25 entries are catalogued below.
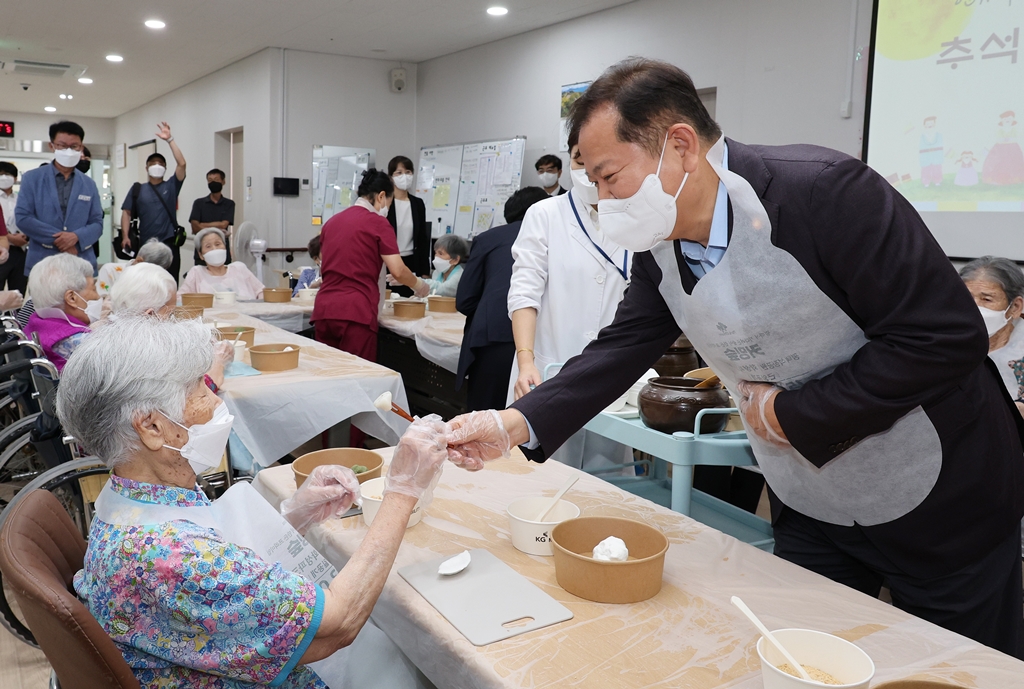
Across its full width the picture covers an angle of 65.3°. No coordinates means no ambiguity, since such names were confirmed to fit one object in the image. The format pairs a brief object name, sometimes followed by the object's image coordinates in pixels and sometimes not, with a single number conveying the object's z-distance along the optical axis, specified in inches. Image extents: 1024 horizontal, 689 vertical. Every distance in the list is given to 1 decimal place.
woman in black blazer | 265.4
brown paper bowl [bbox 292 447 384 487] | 67.2
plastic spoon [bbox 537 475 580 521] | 57.1
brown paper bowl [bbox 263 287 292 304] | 213.3
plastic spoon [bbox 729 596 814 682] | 36.5
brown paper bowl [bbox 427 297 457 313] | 200.4
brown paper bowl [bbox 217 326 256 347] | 139.0
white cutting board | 44.3
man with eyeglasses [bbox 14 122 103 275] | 215.2
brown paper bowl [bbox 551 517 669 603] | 46.9
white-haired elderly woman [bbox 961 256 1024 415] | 102.3
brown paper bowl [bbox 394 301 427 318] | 187.9
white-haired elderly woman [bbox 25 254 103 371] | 117.4
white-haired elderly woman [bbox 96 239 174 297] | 209.2
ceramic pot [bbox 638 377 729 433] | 74.4
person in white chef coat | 102.8
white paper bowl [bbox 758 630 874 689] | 35.2
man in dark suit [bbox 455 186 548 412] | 132.2
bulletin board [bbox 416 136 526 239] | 302.8
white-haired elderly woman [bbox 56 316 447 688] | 43.0
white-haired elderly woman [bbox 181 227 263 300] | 217.2
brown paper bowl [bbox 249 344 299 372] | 120.3
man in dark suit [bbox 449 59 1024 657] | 46.9
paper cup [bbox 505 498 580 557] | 53.8
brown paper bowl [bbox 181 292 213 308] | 191.0
